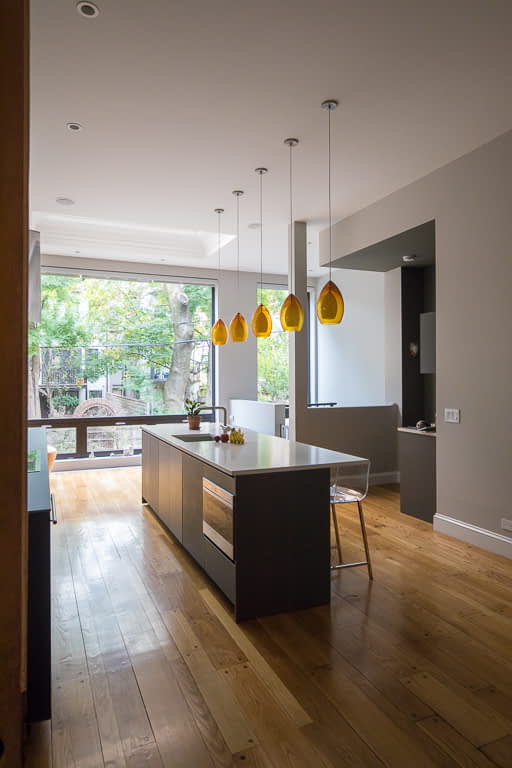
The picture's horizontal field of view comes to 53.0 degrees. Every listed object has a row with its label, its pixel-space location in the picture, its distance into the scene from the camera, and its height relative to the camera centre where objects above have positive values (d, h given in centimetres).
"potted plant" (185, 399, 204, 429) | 457 -27
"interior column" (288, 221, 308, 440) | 557 +37
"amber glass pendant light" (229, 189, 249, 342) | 422 +49
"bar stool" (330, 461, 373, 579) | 322 -66
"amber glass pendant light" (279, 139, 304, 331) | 352 +50
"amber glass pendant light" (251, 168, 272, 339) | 388 +49
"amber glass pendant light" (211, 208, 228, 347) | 461 +50
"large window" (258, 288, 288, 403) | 852 +49
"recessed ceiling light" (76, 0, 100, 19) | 235 +176
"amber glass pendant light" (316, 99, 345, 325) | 321 +54
